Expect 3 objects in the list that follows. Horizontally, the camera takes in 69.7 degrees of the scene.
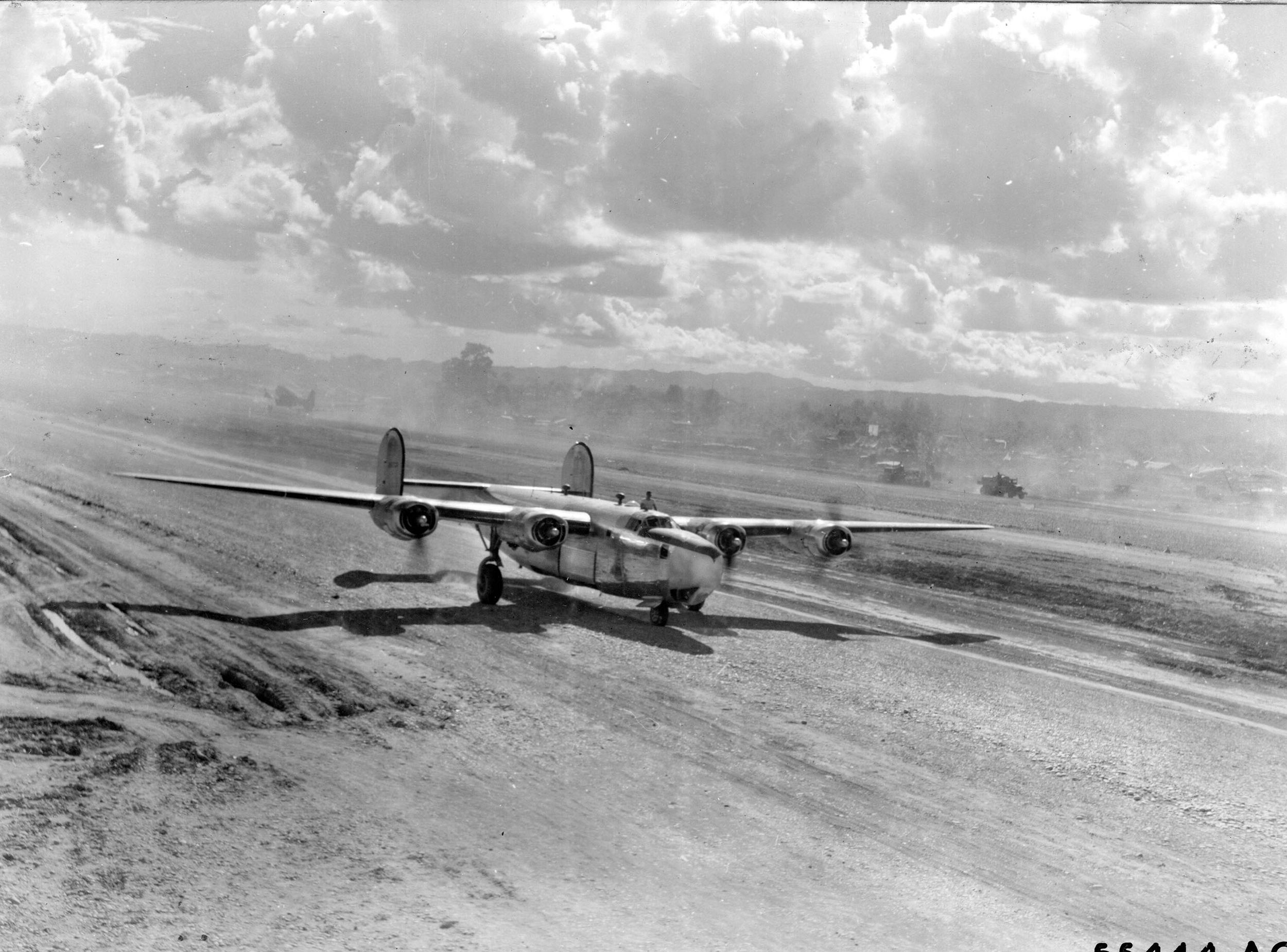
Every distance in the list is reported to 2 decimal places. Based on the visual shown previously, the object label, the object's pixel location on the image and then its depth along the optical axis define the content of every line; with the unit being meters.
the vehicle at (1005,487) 94.56
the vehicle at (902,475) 106.38
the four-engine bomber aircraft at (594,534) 23.09
